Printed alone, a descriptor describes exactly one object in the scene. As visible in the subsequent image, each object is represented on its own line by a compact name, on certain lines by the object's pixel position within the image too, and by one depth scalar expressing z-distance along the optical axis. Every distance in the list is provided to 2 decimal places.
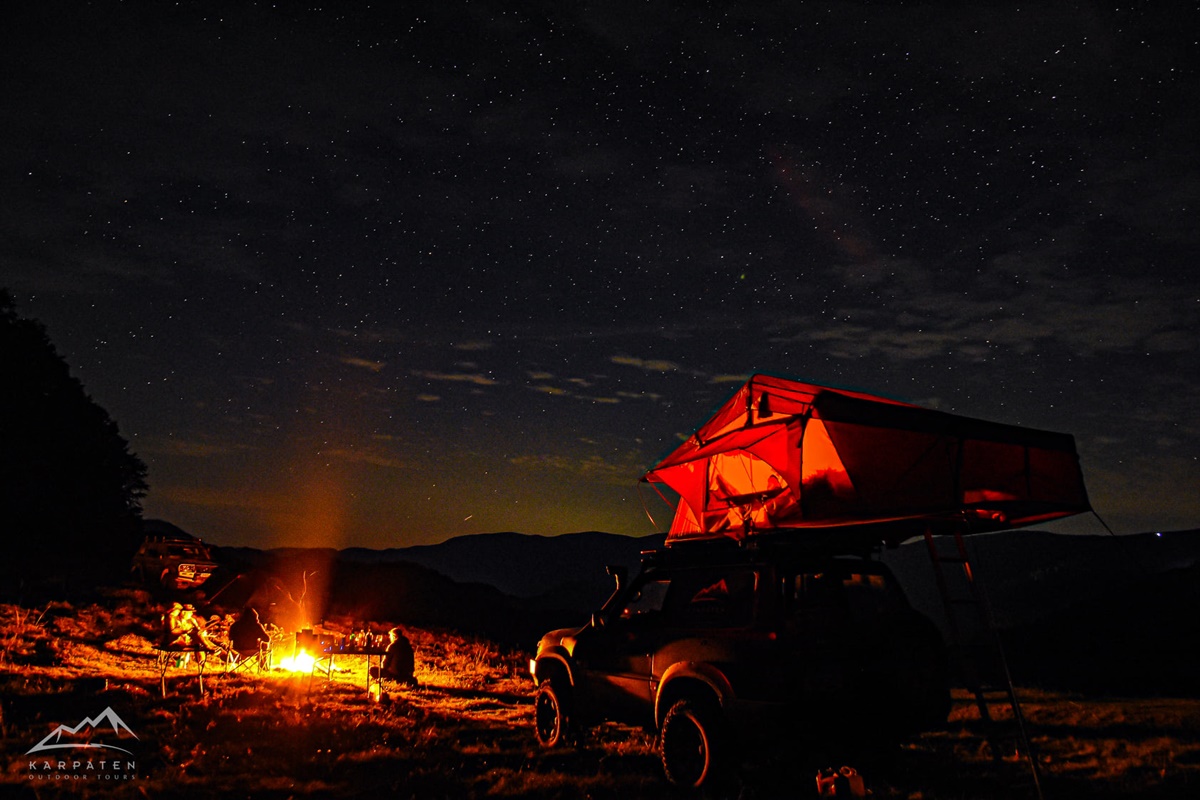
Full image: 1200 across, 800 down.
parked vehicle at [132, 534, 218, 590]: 24.52
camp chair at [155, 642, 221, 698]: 13.55
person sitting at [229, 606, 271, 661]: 14.44
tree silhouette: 27.64
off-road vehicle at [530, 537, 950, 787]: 6.17
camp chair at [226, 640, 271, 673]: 14.31
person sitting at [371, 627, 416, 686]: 13.55
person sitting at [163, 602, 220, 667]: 13.78
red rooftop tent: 8.25
